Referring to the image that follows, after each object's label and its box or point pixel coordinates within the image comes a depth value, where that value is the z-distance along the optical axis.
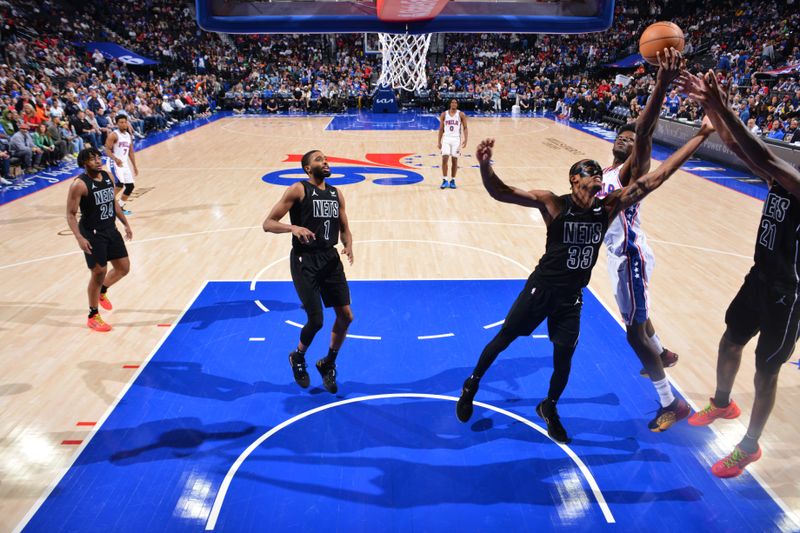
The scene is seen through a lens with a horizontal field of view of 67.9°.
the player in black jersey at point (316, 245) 4.31
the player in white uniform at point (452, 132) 10.88
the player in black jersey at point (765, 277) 3.11
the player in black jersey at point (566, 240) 3.46
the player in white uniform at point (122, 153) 8.83
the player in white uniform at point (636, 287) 4.11
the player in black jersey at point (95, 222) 5.34
